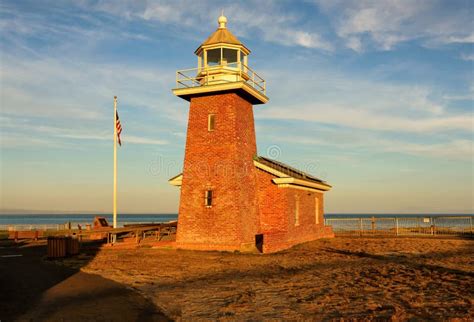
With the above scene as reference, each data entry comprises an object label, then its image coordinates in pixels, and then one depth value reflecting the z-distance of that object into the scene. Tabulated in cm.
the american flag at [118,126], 2512
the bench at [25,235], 2856
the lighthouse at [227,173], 2106
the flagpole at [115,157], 2450
